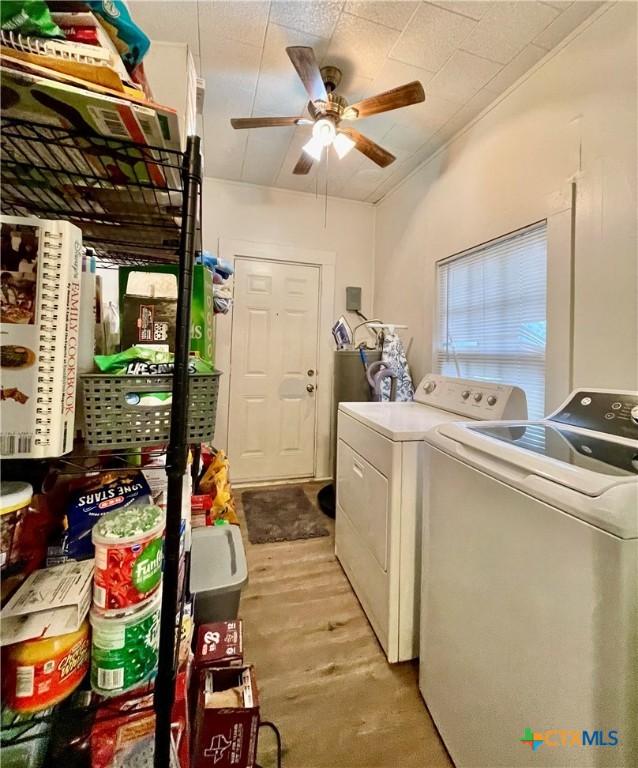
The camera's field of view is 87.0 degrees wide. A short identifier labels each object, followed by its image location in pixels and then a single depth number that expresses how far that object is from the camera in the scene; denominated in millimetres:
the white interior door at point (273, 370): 3115
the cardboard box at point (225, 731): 846
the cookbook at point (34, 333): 486
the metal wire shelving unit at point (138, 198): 586
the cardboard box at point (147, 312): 758
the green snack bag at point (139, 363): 602
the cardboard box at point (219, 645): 982
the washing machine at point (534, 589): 595
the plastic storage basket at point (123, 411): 568
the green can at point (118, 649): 543
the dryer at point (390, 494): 1348
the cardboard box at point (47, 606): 502
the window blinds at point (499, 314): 1689
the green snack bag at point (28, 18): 495
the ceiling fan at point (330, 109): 1479
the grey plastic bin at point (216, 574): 1026
